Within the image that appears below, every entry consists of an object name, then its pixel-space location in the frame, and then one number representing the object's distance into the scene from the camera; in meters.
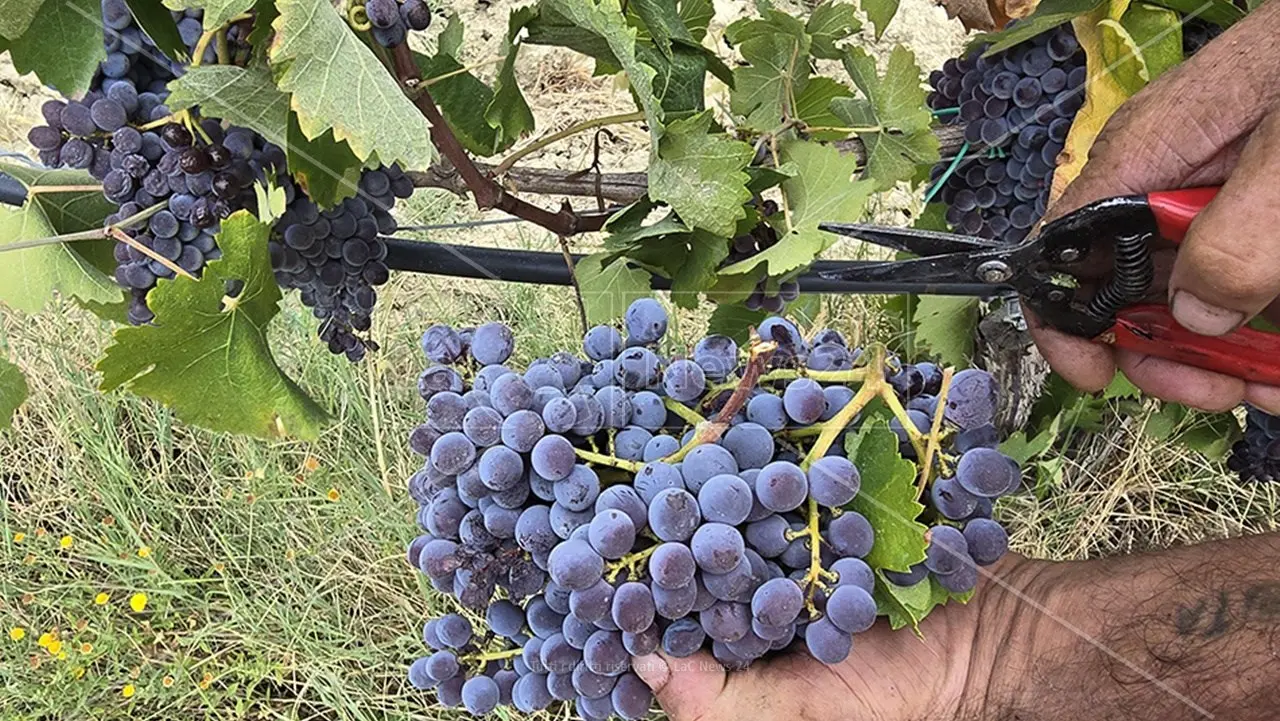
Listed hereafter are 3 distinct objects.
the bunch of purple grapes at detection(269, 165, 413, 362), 0.97
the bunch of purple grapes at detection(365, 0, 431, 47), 0.76
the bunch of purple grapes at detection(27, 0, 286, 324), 0.86
